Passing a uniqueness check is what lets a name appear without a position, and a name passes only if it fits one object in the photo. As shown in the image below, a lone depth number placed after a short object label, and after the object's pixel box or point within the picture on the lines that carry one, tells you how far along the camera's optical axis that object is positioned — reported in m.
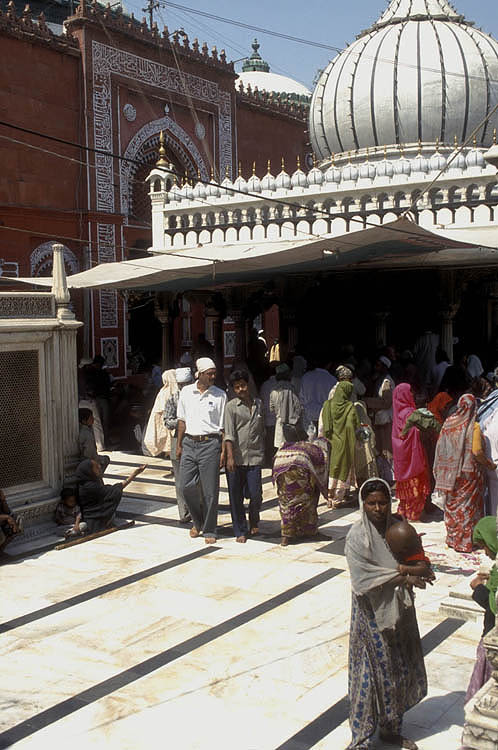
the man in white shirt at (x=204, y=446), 5.64
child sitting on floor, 5.90
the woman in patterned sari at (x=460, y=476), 5.21
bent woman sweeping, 5.96
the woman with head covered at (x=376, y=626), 2.72
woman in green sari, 6.45
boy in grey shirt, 5.52
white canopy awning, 7.02
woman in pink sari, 6.02
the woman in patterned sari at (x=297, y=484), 5.51
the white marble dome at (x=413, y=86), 11.12
